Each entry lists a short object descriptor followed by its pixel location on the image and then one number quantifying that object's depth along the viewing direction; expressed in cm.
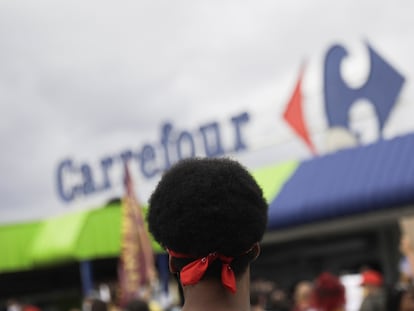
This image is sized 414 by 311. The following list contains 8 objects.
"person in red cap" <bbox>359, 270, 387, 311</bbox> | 713
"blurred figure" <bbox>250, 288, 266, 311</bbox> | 633
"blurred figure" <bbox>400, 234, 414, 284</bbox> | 673
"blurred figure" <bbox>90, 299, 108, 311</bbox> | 705
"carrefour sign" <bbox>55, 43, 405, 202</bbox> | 1700
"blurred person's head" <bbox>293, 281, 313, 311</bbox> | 812
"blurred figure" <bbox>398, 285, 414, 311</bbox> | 563
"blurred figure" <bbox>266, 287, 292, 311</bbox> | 933
